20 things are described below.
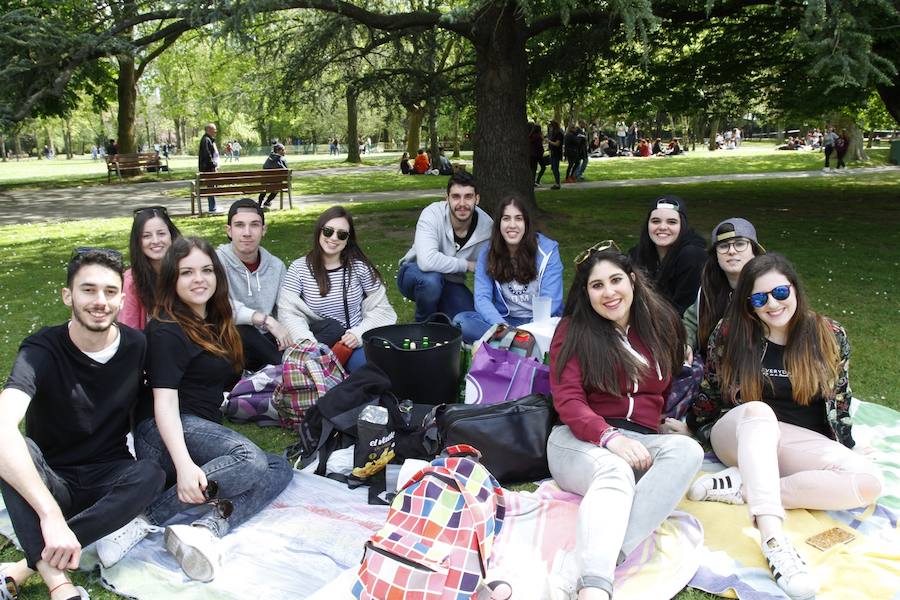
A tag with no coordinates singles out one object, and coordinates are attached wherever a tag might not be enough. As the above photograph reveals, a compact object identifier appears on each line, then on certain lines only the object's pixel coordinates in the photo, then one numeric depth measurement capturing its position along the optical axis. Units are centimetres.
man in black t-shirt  269
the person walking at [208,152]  1597
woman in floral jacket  323
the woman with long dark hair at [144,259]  439
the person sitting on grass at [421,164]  2436
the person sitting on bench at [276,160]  1681
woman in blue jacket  496
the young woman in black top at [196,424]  316
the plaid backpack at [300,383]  438
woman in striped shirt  489
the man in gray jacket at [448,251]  550
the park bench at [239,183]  1333
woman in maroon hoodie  299
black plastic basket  432
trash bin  2841
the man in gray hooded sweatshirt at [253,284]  490
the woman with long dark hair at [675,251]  470
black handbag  358
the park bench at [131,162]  2353
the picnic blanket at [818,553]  285
